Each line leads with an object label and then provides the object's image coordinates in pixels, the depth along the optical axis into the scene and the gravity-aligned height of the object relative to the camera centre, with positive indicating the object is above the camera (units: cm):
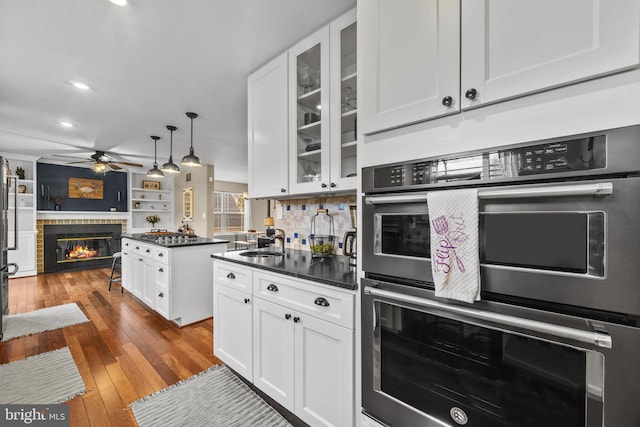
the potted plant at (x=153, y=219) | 647 -18
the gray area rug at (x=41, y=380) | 183 -125
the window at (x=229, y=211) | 868 +1
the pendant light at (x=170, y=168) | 381 +61
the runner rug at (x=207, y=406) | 163 -126
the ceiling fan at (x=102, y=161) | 463 +95
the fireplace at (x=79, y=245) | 572 -76
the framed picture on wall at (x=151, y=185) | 723 +71
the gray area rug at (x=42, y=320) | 285 -125
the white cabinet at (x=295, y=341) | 129 -72
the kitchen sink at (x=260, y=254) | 222 -36
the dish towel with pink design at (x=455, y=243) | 89 -11
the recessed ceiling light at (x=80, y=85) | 261 +123
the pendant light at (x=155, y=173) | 406 +58
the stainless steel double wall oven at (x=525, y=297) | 71 -27
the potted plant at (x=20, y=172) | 520 +76
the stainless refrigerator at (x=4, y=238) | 267 -26
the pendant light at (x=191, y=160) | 342 +65
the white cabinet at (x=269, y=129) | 206 +66
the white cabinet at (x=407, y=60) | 98 +60
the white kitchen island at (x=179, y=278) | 292 -75
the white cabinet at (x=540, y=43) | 71 +49
